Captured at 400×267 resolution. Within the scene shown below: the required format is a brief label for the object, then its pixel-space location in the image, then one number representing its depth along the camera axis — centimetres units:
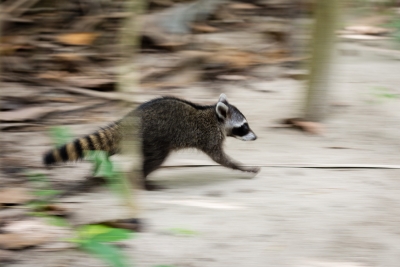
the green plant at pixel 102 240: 649
